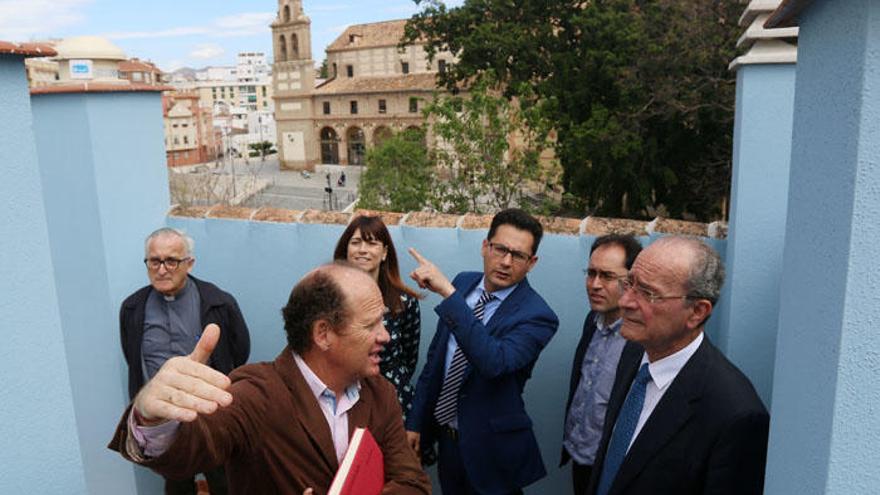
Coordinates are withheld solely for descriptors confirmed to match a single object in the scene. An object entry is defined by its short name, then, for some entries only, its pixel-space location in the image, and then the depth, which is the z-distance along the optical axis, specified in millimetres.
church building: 46125
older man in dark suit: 1868
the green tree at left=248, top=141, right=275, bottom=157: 66812
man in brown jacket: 1441
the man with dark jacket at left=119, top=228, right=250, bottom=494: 3189
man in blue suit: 2596
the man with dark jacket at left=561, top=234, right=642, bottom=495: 2602
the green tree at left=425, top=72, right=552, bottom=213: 9414
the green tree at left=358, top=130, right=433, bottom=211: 11406
